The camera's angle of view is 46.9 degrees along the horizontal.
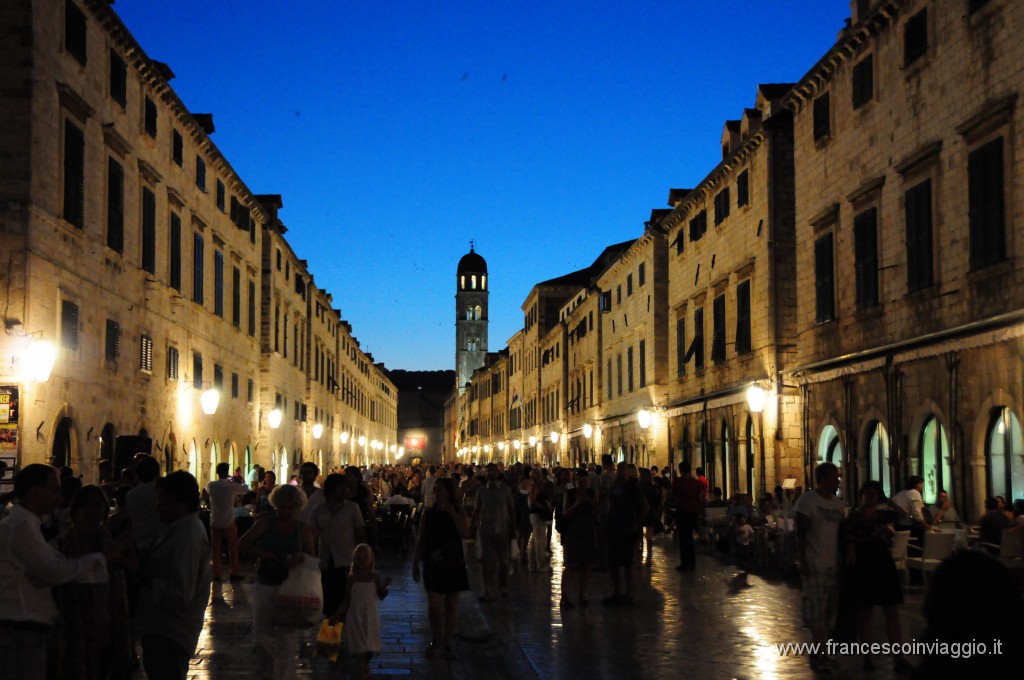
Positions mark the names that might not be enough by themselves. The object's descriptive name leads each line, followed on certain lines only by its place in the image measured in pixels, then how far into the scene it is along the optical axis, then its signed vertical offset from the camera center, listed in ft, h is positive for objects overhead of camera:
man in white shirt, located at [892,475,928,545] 54.60 -3.45
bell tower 451.53 +46.44
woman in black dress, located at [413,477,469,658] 37.06 -3.93
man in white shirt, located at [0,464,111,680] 19.52 -2.47
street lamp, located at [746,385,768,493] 87.53 +2.68
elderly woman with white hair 27.71 -2.87
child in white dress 30.27 -4.46
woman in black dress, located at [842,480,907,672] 32.83 -3.97
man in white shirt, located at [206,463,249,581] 54.75 -3.86
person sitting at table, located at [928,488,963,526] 57.72 -3.90
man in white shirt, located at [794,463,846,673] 33.58 -3.37
